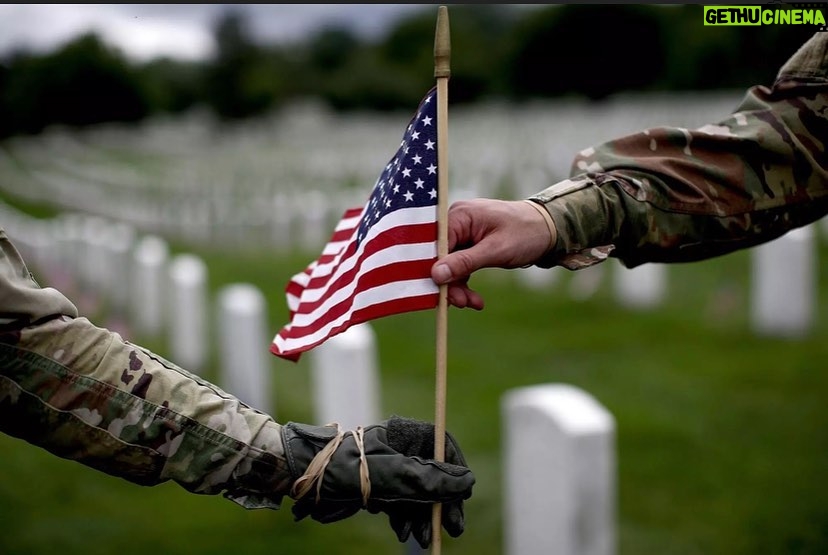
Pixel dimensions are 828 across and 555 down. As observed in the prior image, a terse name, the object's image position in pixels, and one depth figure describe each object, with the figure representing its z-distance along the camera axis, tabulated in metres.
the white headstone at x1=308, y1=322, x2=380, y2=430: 8.98
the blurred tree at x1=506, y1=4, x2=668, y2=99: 53.72
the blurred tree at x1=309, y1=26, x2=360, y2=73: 93.06
